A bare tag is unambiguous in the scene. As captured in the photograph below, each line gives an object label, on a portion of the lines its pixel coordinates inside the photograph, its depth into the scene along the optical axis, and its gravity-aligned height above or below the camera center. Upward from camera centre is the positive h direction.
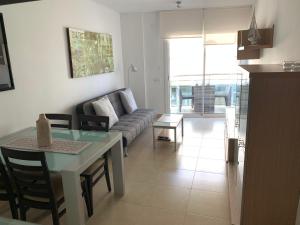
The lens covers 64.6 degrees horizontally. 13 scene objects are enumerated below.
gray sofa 3.72 -1.03
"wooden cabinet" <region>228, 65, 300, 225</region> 1.57 -0.62
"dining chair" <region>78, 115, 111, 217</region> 2.32 -1.07
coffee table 4.04 -1.06
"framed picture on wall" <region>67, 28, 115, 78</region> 3.73 +0.20
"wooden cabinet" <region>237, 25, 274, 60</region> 2.89 +0.19
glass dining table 1.80 -0.77
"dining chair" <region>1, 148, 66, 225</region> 1.76 -0.91
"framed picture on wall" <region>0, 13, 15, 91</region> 2.51 +0.02
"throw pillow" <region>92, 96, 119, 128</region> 3.79 -0.73
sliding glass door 5.55 -0.38
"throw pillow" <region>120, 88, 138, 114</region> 4.86 -0.79
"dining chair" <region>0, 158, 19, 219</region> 1.93 -1.04
